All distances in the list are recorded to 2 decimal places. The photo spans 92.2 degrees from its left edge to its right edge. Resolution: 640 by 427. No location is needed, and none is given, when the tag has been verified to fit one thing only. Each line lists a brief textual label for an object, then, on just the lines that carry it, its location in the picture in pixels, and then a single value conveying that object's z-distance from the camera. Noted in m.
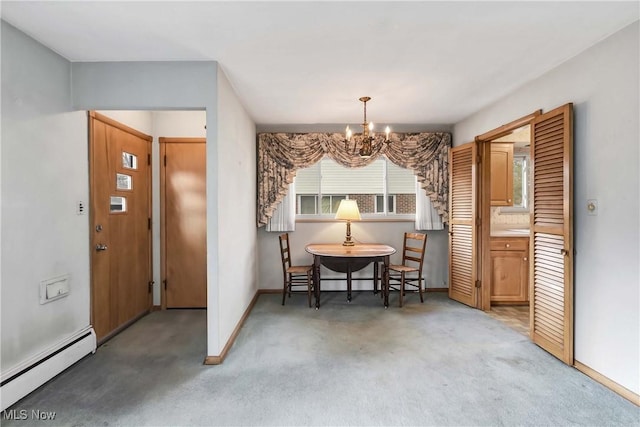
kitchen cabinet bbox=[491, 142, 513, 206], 4.03
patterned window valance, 4.15
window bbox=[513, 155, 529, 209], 4.64
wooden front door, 2.64
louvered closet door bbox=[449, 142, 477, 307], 3.67
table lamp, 3.98
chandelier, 3.13
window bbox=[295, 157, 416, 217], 4.43
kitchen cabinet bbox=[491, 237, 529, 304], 3.65
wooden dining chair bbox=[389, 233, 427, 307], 3.81
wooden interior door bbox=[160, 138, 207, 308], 3.53
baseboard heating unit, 1.83
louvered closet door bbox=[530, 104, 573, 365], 2.29
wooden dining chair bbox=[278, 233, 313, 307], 3.74
